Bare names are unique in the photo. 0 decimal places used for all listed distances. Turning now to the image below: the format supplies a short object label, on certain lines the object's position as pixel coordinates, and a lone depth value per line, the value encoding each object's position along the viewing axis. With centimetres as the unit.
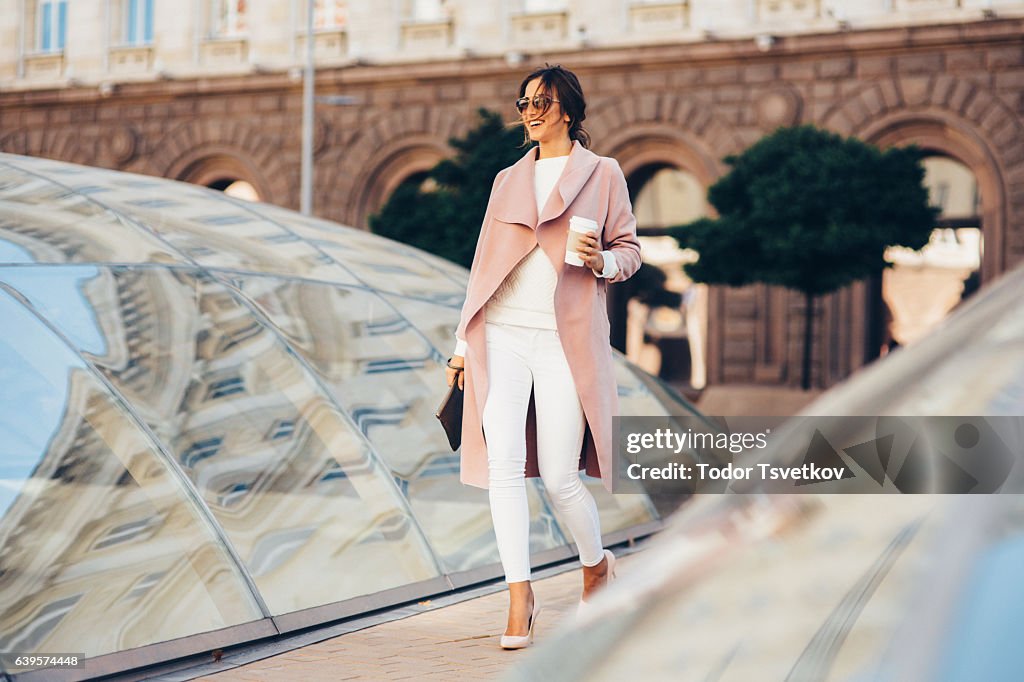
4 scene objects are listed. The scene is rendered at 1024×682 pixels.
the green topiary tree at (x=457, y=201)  1980
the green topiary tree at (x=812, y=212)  1784
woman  424
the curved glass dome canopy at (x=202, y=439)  452
